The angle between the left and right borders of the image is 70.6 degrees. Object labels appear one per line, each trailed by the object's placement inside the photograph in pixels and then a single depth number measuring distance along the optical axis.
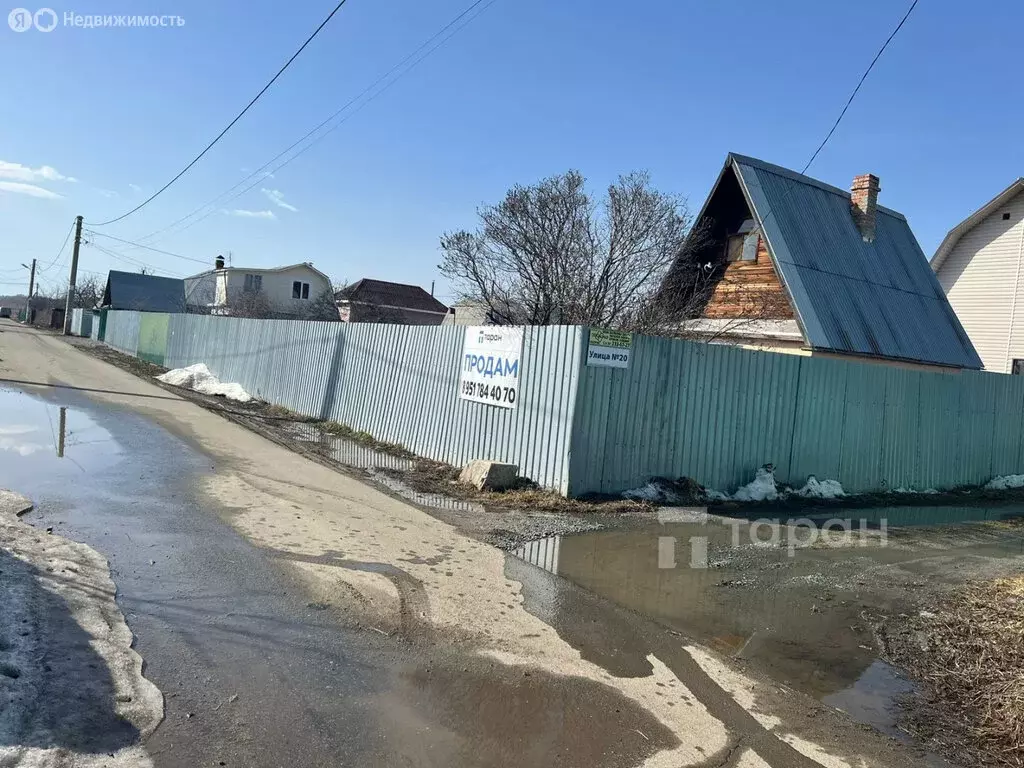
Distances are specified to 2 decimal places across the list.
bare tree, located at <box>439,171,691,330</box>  17.44
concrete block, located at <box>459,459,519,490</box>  9.29
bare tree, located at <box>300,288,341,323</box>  46.19
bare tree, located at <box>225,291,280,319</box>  50.47
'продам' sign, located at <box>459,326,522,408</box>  9.85
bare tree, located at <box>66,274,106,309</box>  81.81
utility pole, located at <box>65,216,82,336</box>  46.41
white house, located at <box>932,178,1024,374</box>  22.67
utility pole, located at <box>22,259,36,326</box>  87.44
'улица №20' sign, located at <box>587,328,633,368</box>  9.05
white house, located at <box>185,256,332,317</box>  54.47
